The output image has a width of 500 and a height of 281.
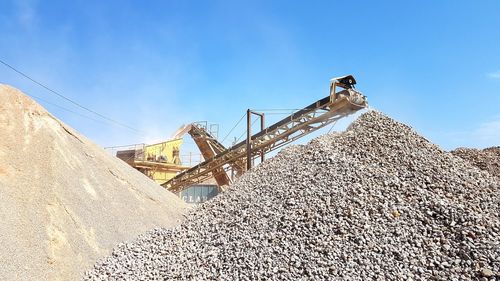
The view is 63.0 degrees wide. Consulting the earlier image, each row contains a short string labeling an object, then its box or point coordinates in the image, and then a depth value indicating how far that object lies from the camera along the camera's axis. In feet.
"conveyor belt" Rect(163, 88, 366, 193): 38.34
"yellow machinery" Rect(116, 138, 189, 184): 55.72
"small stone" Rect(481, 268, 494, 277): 16.33
